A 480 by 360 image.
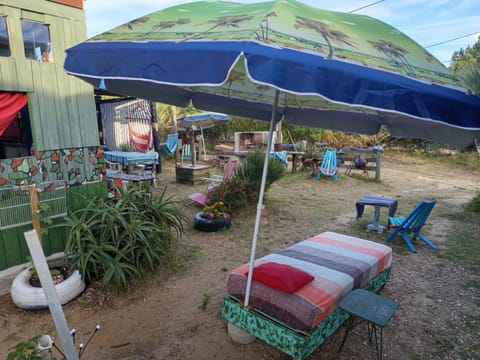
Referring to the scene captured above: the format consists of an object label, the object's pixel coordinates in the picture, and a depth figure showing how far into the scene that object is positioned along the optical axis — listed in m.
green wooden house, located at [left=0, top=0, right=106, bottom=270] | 3.16
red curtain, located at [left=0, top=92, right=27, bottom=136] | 3.11
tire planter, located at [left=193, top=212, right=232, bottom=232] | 4.77
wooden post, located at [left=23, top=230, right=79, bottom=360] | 1.36
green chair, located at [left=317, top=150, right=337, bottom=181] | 9.20
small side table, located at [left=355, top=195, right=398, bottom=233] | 4.88
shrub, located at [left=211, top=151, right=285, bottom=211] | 5.58
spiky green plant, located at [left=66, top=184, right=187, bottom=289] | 2.95
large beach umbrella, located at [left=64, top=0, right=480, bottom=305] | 1.25
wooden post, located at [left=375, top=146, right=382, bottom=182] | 9.27
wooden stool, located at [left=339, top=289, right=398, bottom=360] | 1.91
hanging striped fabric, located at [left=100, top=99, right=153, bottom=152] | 9.08
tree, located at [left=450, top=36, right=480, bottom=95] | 4.38
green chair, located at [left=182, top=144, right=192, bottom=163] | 12.94
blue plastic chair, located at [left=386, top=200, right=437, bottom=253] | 4.20
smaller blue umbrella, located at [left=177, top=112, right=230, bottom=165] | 10.25
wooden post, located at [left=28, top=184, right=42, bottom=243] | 2.90
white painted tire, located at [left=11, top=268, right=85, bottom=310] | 2.61
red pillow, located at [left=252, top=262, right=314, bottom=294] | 2.13
